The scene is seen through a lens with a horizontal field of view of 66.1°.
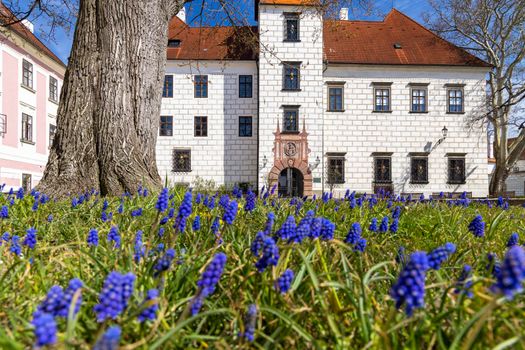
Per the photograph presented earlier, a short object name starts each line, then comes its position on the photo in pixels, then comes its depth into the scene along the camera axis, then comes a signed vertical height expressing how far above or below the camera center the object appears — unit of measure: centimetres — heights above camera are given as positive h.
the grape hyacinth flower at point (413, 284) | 97 -26
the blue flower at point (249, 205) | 293 -21
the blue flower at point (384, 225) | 261 -31
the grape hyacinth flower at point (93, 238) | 208 -33
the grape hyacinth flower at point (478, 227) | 267 -33
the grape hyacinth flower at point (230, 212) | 194 -18
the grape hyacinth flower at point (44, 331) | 77 -30
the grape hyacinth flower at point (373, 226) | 276 -34
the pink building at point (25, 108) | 2283 +418
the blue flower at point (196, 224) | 244 -29
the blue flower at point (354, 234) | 191 -27
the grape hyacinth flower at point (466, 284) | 124 -36
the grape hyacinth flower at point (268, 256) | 135 -28
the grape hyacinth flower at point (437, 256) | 128 -25
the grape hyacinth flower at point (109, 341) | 71 -30
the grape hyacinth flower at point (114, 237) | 216 -33
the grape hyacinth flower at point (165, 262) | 138 -30
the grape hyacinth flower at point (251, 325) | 113 -42
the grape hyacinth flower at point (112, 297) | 93 -28
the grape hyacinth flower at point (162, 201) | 202 -13
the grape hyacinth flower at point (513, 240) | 215 -34
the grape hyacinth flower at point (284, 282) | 135 -36
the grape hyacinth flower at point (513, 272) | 80 -19
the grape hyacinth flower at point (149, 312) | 113 -38
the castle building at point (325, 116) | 2641 +405
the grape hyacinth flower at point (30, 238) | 205 -33
